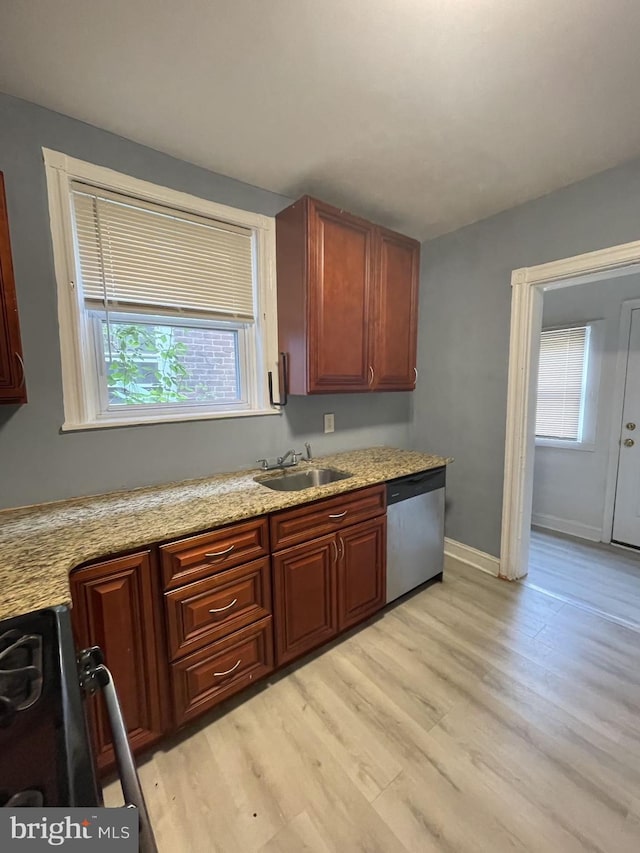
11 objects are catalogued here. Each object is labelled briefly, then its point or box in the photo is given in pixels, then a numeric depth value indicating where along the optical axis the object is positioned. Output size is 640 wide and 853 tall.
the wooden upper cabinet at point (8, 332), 1.30
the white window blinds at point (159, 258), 1.72
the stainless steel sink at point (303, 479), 2.20
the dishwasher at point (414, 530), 2.21
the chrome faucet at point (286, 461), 2.27
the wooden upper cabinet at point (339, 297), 2.06
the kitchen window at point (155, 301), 1.68
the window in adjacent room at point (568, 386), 3.25
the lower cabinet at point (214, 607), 1.29
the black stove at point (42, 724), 0.51
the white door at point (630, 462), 2.97
